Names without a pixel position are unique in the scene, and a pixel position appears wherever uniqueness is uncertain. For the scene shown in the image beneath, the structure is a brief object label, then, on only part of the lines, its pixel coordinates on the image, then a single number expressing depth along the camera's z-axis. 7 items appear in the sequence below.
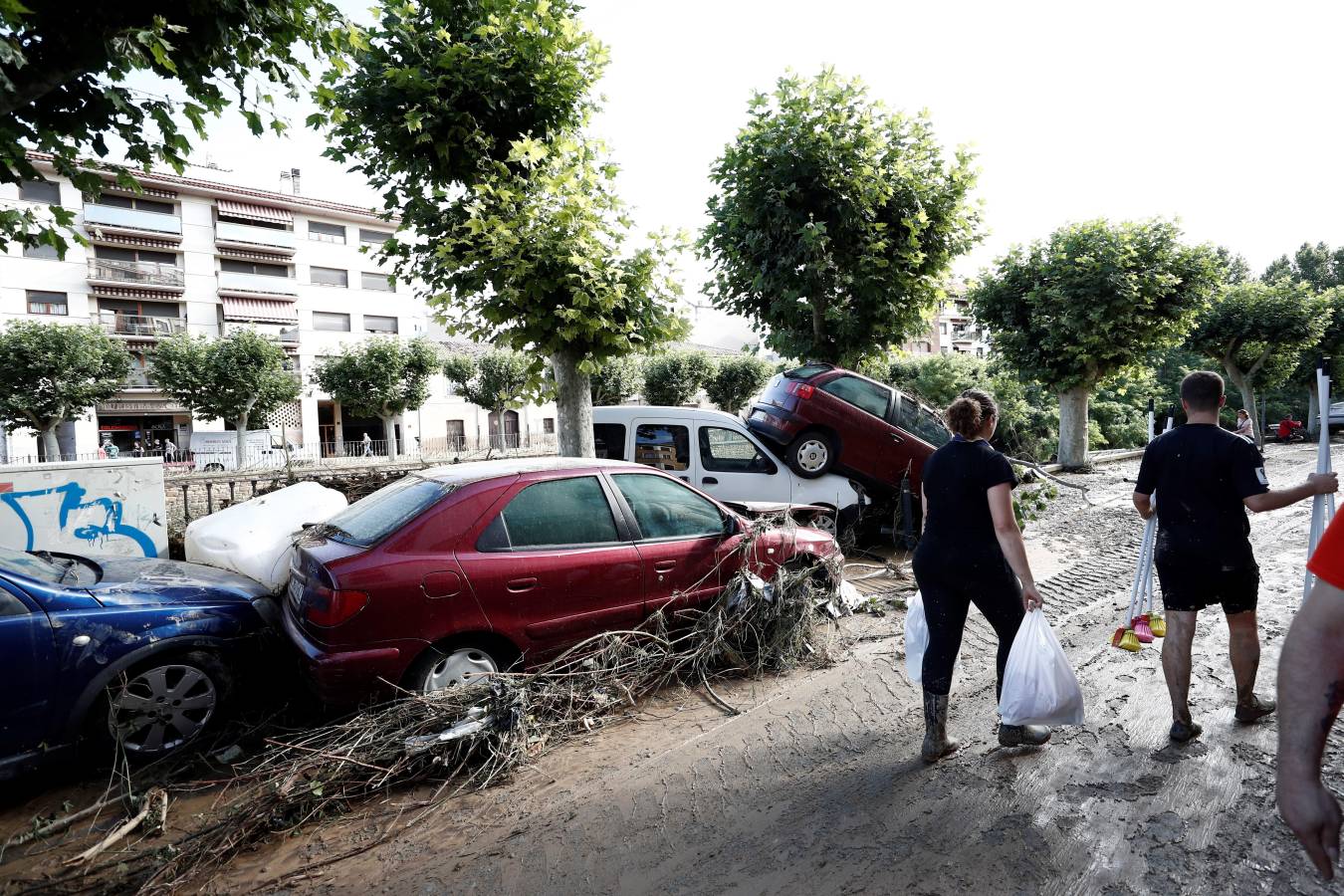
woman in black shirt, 3.29
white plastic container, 5.12
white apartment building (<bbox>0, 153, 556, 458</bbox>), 35.66
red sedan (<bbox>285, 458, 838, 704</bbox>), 3.75
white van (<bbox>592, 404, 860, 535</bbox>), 8.23
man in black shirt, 3.37
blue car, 3.43
